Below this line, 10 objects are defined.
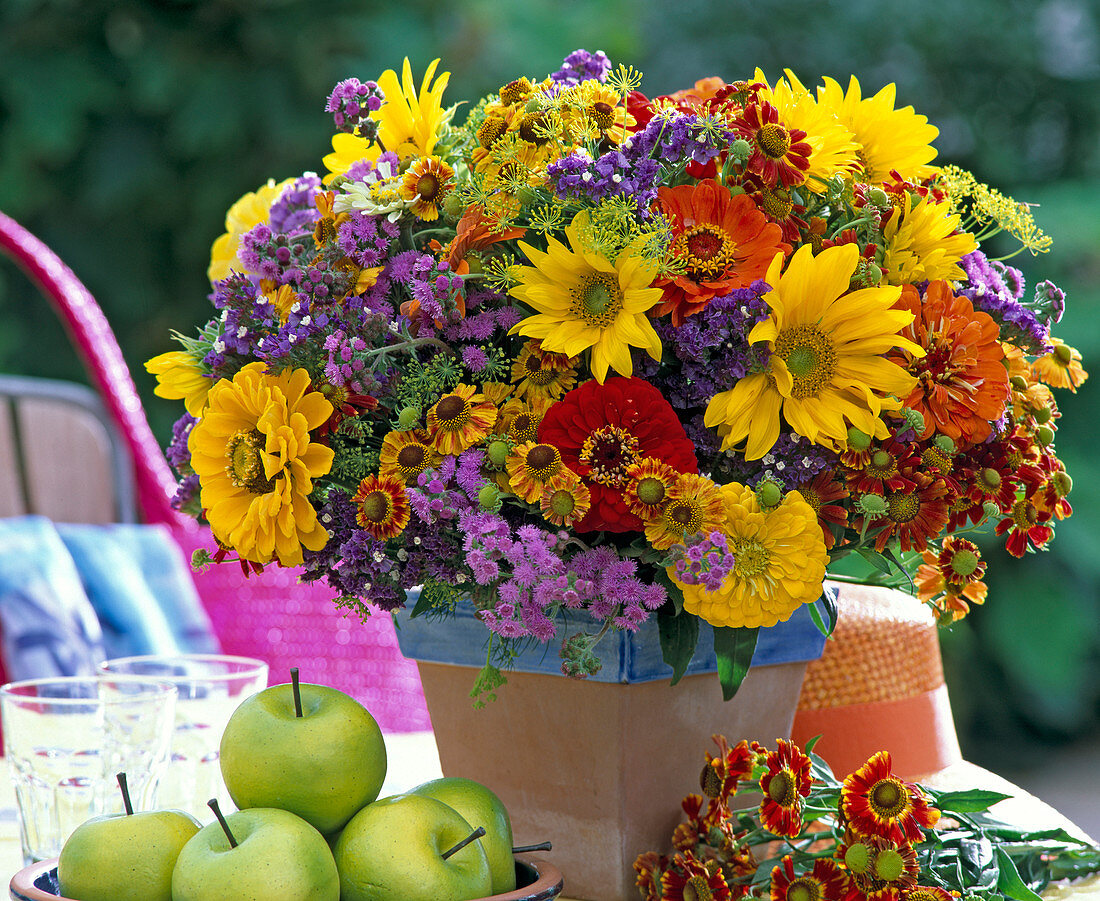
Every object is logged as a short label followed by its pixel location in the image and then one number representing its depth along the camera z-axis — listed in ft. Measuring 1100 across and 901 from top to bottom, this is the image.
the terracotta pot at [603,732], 6.41
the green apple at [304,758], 6.14
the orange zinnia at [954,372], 6.29
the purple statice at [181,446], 6.65
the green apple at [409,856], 6.03
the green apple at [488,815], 6.17
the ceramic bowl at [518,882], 6.04
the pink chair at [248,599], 11.42
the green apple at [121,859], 6.05
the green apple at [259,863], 5.95
